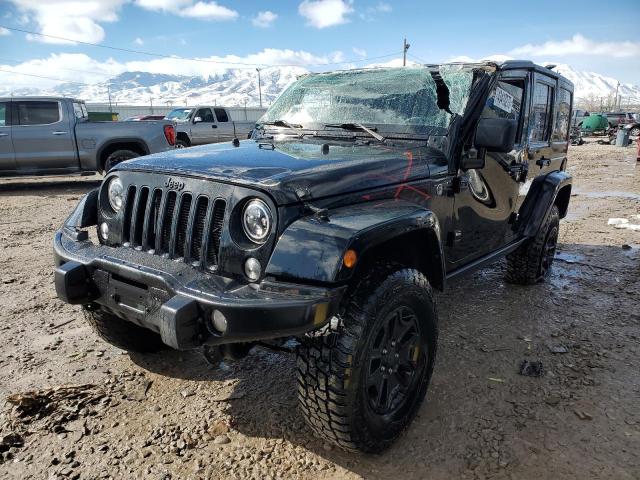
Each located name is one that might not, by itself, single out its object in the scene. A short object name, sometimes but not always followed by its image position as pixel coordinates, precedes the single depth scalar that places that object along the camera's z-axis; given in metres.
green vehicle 29.36
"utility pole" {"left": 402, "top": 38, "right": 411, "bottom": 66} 41.94
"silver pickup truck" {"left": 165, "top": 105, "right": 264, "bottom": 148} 15.97
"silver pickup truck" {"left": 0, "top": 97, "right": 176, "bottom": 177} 9.62
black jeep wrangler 2.00
